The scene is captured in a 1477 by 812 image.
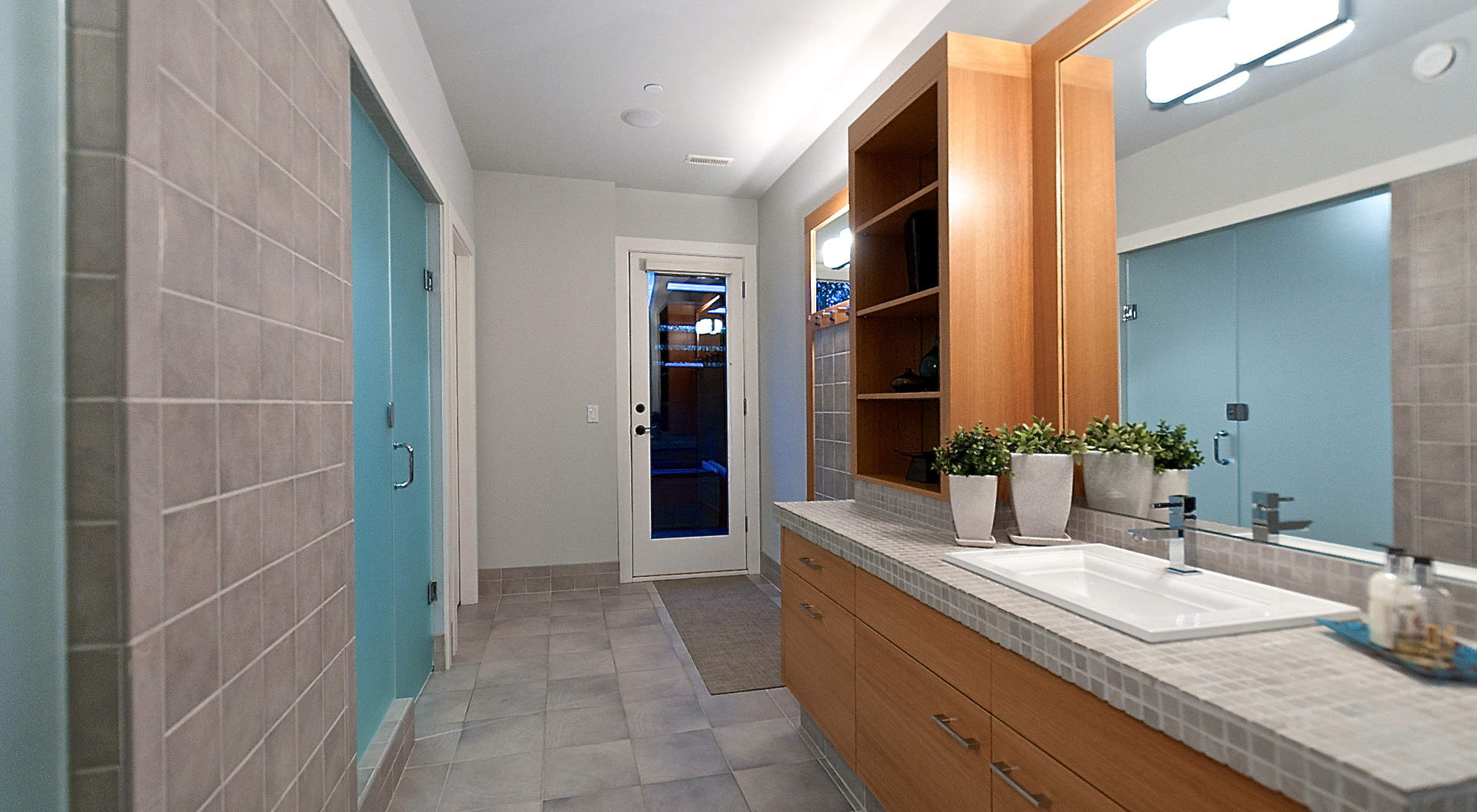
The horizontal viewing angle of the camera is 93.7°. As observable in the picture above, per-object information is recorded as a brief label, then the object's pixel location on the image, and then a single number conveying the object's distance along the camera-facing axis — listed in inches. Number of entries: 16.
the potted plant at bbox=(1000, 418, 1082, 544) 68.7
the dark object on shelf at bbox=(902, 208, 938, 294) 87.7
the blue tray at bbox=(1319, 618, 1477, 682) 35.0
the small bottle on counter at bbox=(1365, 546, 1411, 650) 38.4
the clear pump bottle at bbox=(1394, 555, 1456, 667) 37.0
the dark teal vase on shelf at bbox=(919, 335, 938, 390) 91.0
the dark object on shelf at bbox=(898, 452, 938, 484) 85.7
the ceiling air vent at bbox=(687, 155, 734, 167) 158.9
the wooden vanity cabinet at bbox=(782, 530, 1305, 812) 36.9
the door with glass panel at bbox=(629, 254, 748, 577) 180.7
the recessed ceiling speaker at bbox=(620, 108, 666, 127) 134.6
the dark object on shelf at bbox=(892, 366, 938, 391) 91.5
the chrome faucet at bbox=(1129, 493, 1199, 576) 56.8
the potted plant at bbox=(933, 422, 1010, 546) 69.2
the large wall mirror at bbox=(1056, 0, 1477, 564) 44.1
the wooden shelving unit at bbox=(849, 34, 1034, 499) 77.4
